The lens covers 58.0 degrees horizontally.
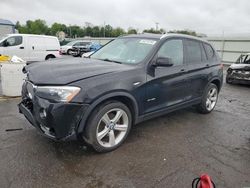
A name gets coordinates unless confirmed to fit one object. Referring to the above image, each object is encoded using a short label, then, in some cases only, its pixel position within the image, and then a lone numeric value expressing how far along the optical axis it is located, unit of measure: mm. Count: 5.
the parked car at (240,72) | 9367
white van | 11586
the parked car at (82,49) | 23016
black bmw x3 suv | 2859
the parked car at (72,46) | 23598
